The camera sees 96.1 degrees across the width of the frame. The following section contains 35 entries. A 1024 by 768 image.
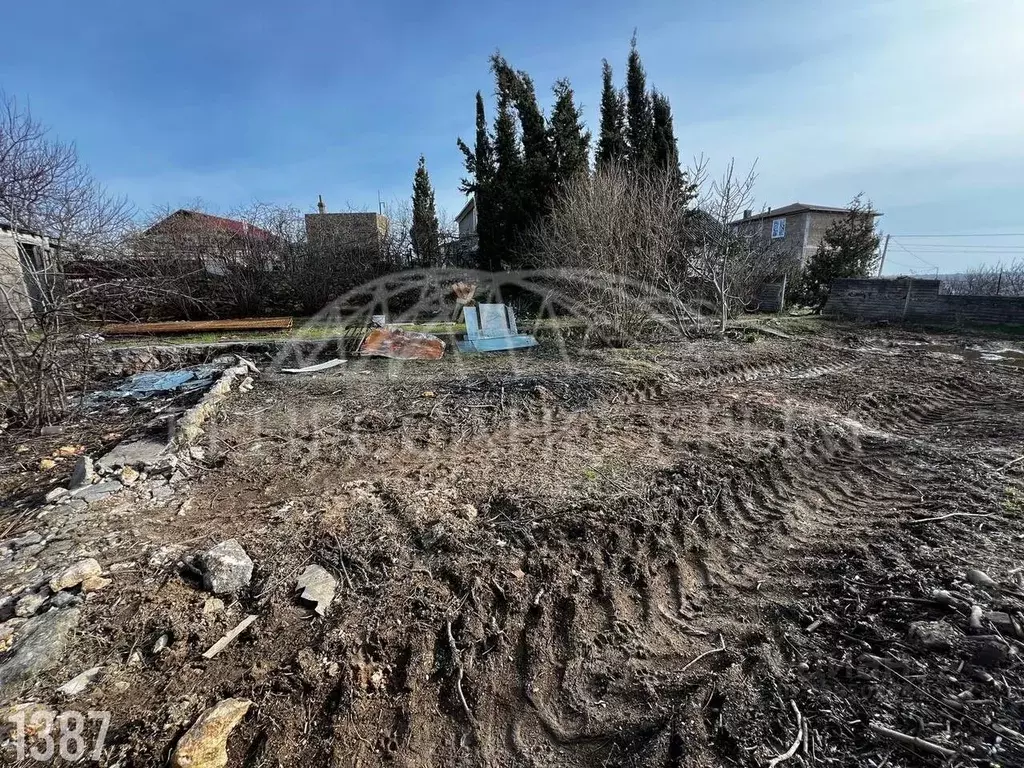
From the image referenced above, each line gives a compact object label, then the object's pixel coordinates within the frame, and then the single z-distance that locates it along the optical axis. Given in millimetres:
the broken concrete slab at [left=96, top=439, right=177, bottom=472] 3699
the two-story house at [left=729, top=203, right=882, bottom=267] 28031
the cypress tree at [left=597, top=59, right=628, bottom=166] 15648
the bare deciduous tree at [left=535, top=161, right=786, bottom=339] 8734
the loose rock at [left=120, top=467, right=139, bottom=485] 3525
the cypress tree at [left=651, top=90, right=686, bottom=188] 15414
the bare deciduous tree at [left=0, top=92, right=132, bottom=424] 4719
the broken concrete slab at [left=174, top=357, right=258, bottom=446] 4352
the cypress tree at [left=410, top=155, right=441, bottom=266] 15376
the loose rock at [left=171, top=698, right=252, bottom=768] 1623
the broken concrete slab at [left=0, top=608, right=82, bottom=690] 1921
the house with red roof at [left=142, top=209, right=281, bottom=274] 12477
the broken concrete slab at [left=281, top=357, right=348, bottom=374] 7418
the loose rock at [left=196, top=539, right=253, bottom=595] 2465
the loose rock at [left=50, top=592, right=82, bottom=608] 2295
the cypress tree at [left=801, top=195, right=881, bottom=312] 14156
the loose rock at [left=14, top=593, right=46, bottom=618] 2242
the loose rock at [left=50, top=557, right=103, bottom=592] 2406
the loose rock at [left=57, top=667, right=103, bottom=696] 1881
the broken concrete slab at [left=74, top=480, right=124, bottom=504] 3300
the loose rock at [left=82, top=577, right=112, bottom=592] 2420
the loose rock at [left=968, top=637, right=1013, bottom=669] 1768
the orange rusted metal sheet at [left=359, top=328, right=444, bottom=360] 8281
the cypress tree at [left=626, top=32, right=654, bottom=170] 15758
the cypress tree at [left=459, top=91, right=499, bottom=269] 14703
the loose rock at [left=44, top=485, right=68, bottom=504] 3297
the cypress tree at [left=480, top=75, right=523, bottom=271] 13969
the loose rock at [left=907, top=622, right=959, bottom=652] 1882
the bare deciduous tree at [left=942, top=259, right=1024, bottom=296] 14750
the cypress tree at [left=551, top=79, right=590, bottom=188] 13414
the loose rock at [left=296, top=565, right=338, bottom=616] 2383
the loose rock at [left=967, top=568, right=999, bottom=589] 2190
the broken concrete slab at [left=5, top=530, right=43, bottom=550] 2779
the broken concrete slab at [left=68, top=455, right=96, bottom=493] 3475
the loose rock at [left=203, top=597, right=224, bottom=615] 2338
